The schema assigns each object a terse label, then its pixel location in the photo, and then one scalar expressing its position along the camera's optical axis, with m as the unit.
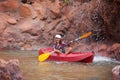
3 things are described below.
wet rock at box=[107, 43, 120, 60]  17.18
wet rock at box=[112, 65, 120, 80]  9.45
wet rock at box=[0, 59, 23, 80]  7.96
